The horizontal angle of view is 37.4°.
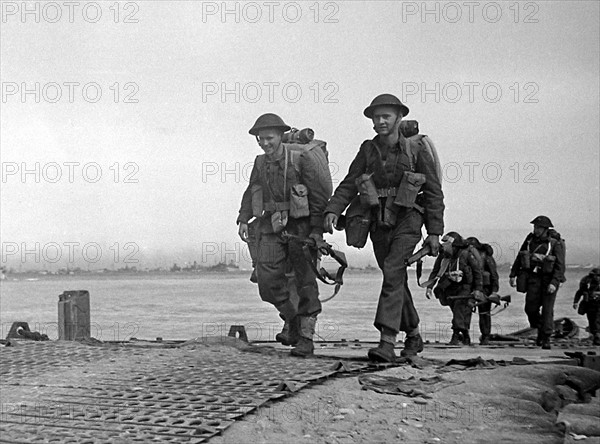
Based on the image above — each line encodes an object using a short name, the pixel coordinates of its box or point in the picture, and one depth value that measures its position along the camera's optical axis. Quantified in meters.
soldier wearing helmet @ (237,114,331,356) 8.27
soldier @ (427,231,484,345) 12.91
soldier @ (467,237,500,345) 13.46
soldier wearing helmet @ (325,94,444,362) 7.63
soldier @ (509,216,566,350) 11.49
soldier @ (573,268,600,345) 14.07
